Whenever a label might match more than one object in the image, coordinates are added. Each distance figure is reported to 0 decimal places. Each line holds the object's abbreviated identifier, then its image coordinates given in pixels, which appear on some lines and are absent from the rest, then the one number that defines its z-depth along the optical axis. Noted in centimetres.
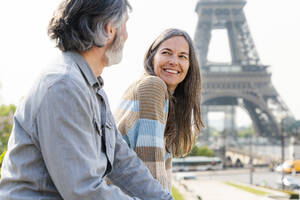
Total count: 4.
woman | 204
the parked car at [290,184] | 2394
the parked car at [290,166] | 2815
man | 129
